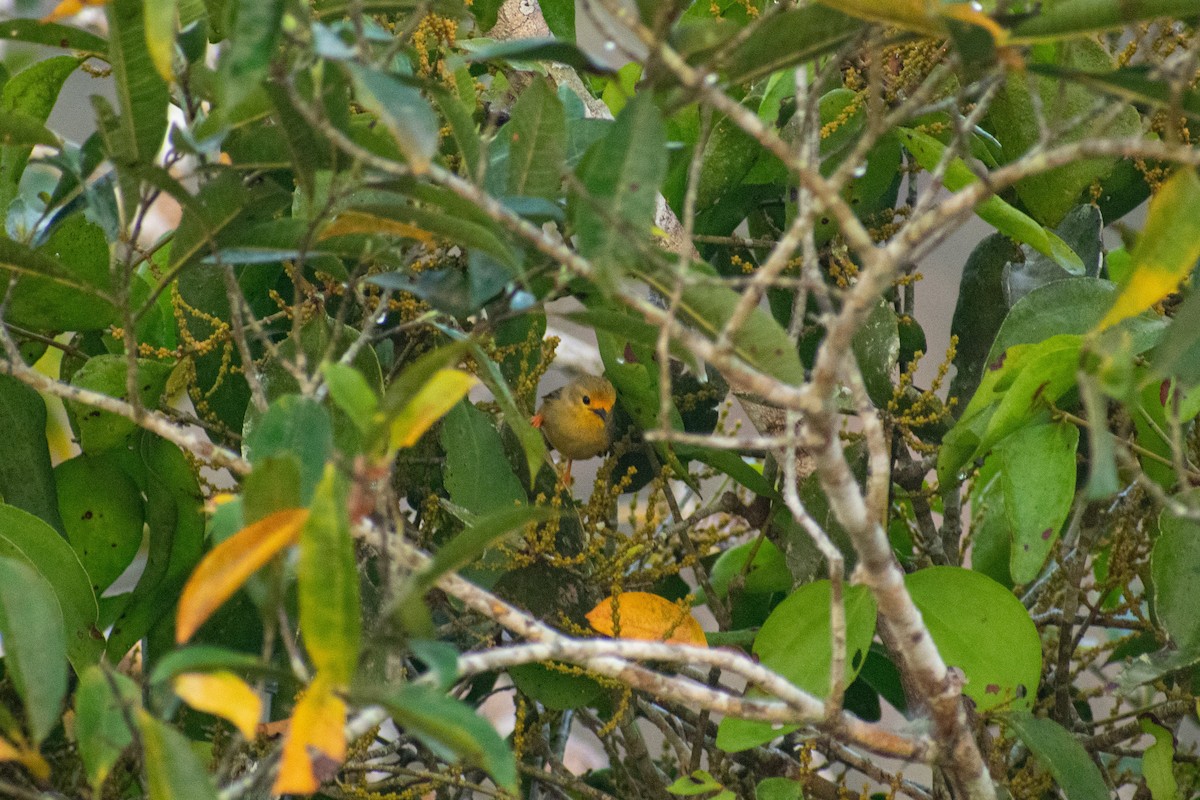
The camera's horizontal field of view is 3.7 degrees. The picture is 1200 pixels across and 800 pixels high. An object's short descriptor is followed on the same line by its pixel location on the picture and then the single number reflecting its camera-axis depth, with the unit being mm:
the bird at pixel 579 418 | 13287
